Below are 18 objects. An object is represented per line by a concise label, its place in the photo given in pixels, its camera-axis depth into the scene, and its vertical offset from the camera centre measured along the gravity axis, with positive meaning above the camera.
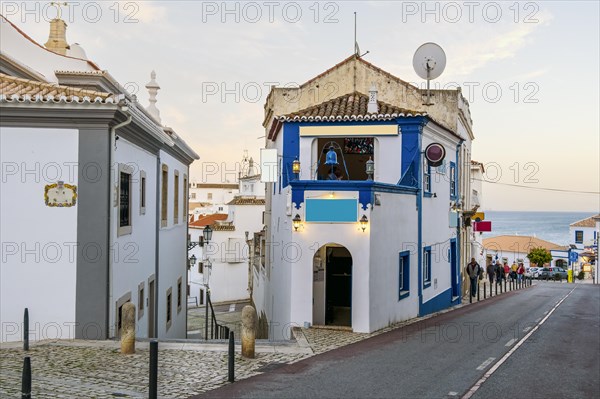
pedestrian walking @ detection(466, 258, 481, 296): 26.28 -2.68
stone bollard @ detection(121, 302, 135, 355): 11.09 -2.30
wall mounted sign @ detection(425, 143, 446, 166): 19.28 +1.84
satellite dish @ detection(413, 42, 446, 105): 22.05 +5.57
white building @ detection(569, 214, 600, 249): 87.57 -3.38
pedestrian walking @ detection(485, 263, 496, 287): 32.34 -3.45
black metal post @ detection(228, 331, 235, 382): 9.42 -2.49
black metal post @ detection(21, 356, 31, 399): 6.85 -2.02
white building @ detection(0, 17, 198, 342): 11.96 -0.05
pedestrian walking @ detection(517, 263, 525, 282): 41.91 -4.52
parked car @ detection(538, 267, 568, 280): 67.36 -7.44
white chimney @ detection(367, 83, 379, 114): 19.31 +3.49
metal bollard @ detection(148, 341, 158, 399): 8.04 -2.22
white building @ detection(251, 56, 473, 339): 15.02 +0.03
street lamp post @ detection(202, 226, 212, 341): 25.34 -1.52
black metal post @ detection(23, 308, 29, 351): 11.20 -2.33
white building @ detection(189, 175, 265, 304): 49.78 -3.87
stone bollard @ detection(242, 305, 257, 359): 11.18 -2.36
